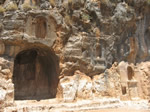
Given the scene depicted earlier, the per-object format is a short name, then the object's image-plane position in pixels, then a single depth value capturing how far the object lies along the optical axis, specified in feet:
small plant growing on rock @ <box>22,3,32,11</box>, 36.79
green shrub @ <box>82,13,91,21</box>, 42.14
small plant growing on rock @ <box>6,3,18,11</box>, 35.96
